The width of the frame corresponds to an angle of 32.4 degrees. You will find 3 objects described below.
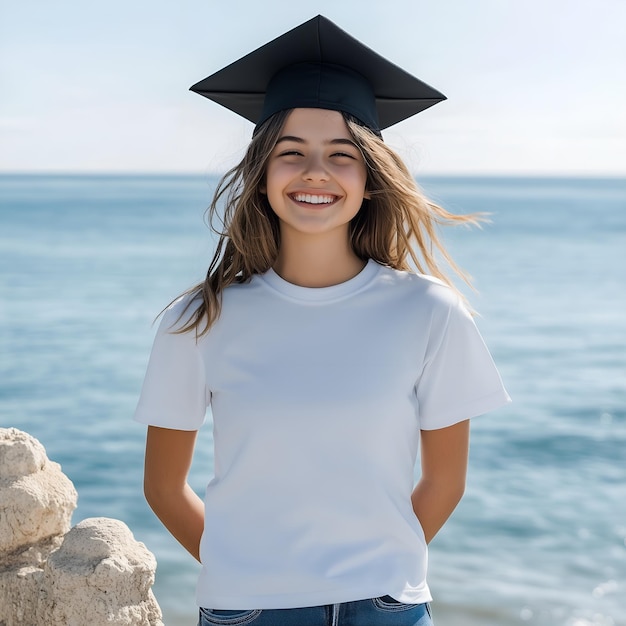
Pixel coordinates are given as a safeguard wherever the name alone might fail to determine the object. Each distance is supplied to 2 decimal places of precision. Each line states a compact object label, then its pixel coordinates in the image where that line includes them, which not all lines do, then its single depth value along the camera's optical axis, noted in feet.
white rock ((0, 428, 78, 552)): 8.82
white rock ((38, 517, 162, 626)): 8.30
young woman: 7.50
